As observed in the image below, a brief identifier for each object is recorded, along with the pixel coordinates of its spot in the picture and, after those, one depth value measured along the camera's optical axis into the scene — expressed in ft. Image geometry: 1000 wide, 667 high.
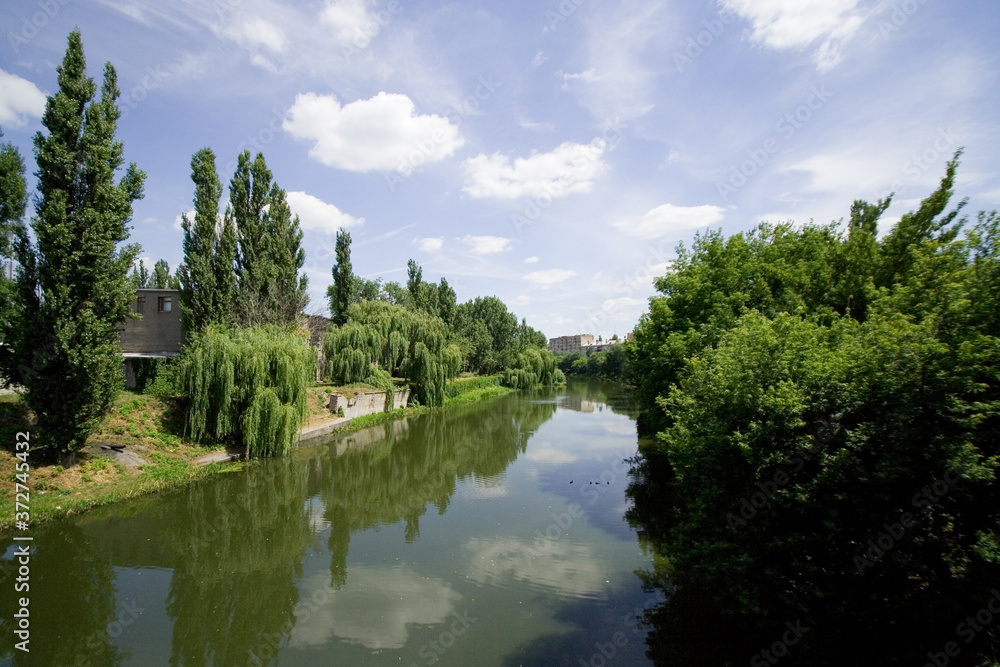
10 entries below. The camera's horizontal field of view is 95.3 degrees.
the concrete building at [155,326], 76.28
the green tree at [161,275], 156.87
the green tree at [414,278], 147.77
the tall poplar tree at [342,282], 113.19
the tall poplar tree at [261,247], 74.48
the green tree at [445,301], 157.28
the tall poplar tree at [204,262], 62.59
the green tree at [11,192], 54.49
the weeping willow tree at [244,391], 50.98
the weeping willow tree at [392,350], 91.76
